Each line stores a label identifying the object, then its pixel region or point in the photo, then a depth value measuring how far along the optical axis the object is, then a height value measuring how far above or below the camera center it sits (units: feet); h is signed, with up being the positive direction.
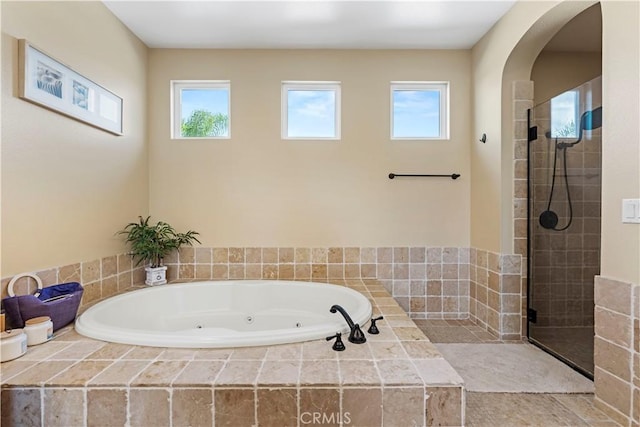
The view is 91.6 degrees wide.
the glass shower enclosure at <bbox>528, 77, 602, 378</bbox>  5.94 -0.19
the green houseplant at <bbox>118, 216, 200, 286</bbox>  7.77 -0.83
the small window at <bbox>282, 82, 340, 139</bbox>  9.07 +2.97
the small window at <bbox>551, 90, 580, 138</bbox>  6.18 +2.03
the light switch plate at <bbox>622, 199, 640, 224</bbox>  4.37 +0.02
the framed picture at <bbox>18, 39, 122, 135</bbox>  4.92 +2.22
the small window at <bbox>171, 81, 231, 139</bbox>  8.99 +2.96
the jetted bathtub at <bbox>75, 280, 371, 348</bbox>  6.79 -2.27
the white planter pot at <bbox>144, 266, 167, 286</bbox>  8.05 -1.69
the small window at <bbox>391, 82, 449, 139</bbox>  9.14 +3.01
